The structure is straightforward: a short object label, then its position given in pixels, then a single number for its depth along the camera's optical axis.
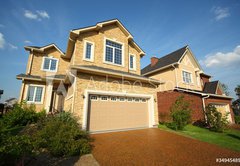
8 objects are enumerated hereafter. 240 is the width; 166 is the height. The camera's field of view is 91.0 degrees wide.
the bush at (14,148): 2.78
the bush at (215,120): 9.88
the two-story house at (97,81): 7.76
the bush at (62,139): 4.47
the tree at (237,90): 36.13
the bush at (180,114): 9.55
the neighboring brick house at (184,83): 13.55
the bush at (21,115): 9.13
